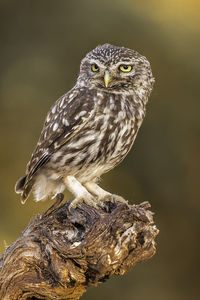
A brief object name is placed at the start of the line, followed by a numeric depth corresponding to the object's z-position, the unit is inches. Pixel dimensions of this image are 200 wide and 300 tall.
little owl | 237.8
